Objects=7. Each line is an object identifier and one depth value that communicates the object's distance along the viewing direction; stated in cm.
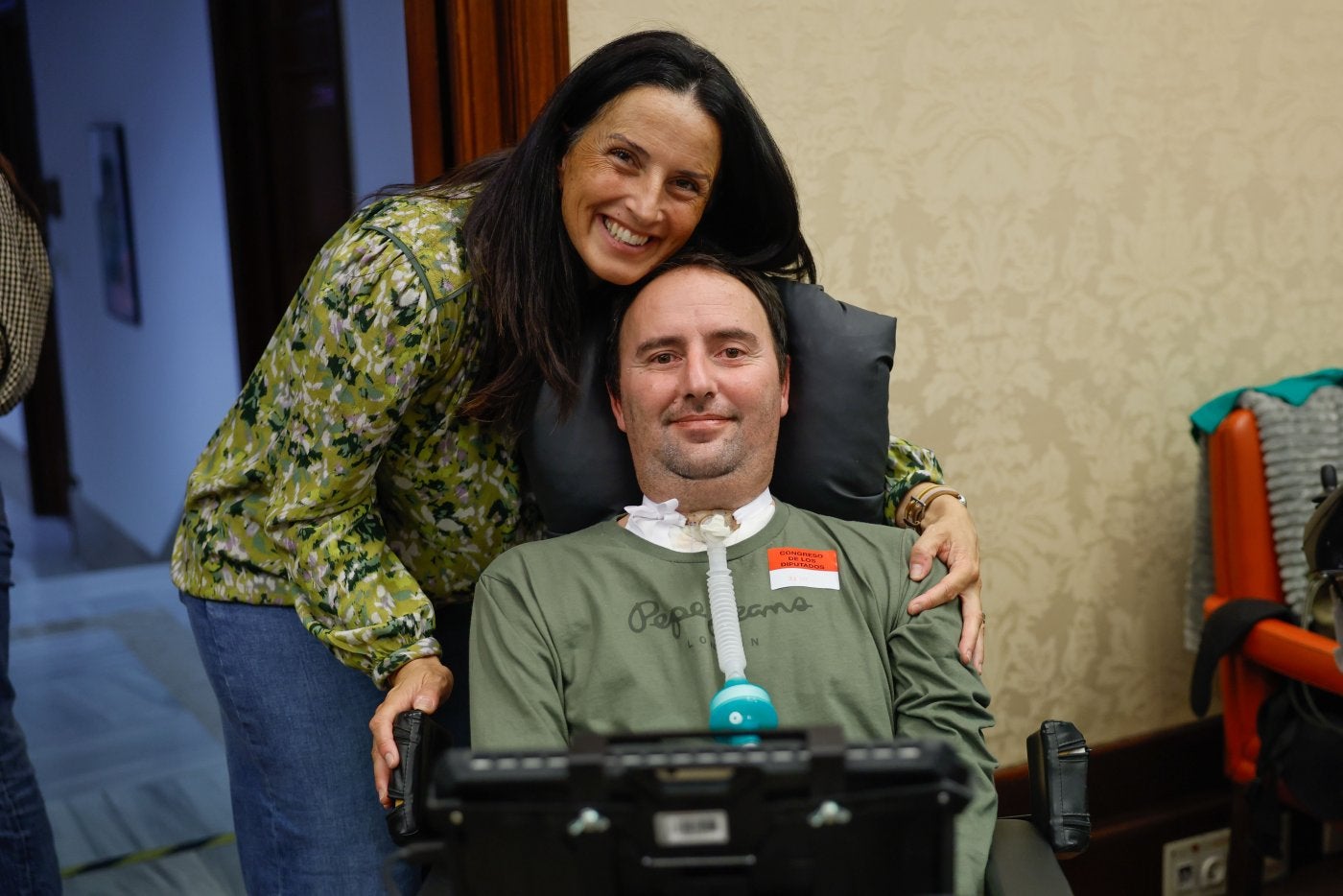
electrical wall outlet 271
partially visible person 194
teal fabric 237
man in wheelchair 154
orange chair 233
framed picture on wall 513
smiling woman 150
